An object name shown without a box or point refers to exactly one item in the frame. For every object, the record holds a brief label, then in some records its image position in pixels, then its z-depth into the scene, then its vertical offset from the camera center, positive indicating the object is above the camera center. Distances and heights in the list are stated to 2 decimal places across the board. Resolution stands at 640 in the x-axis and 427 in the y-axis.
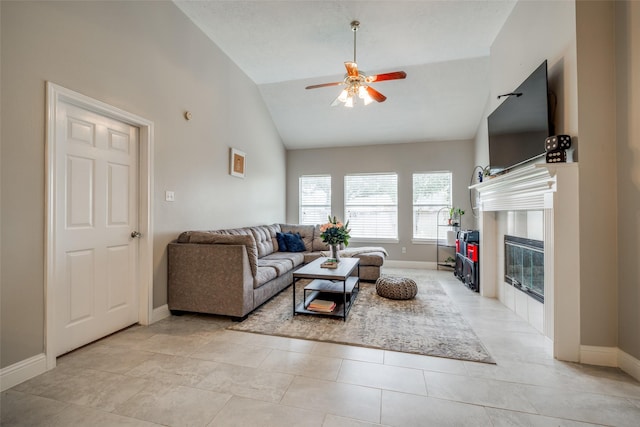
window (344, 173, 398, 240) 6.00 +0.25
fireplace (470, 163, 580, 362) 2.07 -0.26
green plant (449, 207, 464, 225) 5.32 +0.02
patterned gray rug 2.29 -1.10
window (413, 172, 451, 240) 5.70 +0.35
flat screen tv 2.36 +0.93
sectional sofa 2.81 -0.65
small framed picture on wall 4.33 +0.89
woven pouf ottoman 3.48 -0.95
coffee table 2.88 -0.86
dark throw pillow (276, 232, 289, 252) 5.07 -0.53
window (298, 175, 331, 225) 6.43 +0.42
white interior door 2.14 -0.09
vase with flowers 3.42 -0.25
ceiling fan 2.85 +1.47
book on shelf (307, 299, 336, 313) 2.89 -0.98
